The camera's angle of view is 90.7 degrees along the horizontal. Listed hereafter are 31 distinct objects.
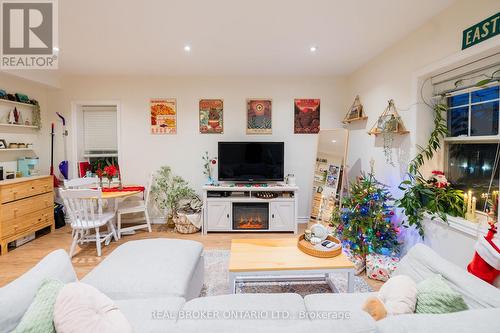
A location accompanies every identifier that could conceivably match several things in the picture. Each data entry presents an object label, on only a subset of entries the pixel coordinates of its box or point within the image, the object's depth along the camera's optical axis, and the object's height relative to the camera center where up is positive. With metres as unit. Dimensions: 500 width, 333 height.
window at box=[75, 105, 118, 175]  4.13 +0.40
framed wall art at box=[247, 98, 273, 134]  4.04 +0.70
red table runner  3.59 -0.46
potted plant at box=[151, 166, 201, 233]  3.92 -0.58
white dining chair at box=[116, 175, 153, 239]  3.49 -0.72
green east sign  1.67 +0.93
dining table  3.26 -0.48
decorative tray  1.93 -0.73
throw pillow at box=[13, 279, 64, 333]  0.91 -0.60
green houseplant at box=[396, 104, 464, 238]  2.11 -0.30
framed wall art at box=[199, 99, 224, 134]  4.03 +0.71
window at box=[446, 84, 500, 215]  1.90 +0.15
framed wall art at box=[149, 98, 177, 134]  4.02 +0.73
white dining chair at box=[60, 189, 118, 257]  2.83 -0.68
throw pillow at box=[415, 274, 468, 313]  1.04 -0.60
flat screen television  3.88 -0.04
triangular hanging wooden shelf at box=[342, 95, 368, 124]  3.49 +0.68
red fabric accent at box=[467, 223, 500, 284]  1.40 -0.63
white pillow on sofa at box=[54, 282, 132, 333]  0.93 -0.62
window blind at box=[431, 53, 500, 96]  1.82 +0.70
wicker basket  3.69 -1.00
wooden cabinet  2.95 -0.65
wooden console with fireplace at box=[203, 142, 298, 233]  3.71 -0.54
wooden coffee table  1.79 -0.78
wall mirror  3.40 -0.20
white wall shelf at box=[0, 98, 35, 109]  3.30 +0.76
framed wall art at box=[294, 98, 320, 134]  4.06 +0.74
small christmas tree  2.50 -0.65
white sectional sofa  0.84 -0.72
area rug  2.22 -1.18
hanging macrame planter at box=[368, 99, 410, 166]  2.59 +0.35
